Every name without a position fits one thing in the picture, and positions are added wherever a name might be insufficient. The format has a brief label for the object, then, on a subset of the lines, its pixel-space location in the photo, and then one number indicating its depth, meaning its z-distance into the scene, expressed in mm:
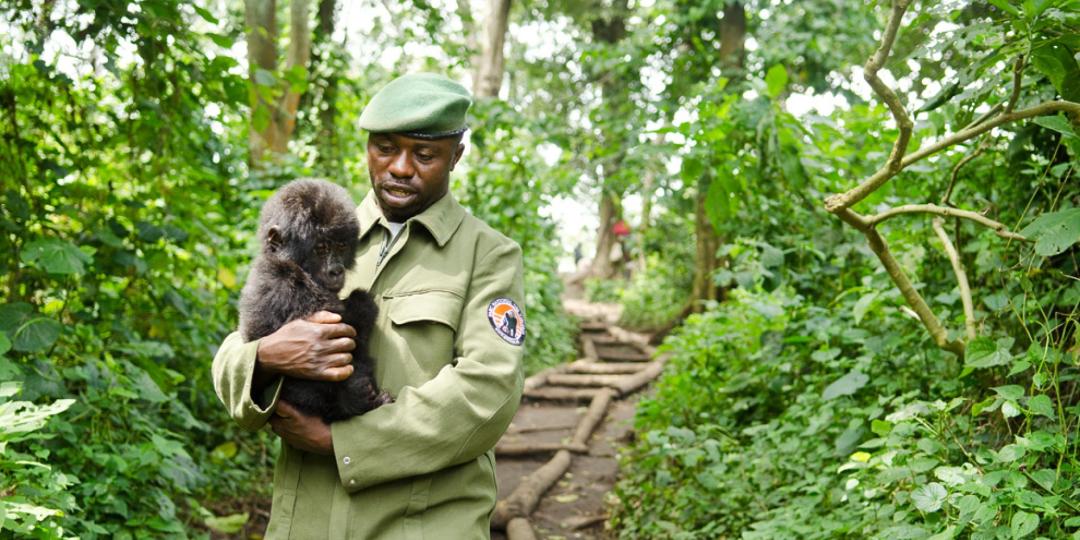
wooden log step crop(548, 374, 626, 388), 9833
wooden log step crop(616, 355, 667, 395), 9578
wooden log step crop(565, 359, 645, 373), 10719
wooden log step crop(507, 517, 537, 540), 4903
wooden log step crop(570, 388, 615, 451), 7535
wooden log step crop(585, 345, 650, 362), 12168
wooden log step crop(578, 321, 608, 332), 14188
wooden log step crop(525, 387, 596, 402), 9289
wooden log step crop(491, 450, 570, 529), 5297
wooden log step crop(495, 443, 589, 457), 6961
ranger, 1971
